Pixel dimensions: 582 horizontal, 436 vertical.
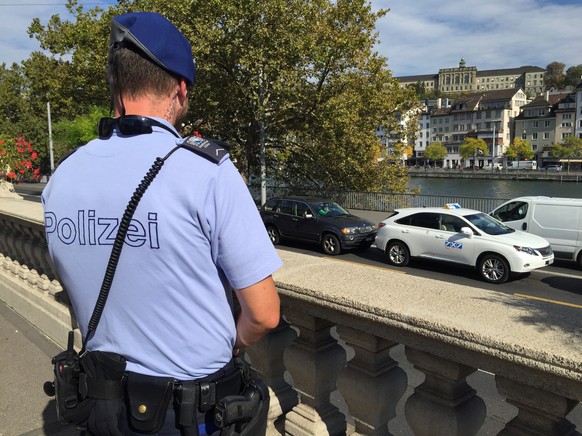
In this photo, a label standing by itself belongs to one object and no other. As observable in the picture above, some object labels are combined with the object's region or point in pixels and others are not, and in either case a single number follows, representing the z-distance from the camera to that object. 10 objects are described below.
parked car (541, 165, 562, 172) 91.31
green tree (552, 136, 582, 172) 95.81
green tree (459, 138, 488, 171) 111.12
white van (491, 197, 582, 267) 13.30
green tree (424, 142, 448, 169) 117.38
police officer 1.30
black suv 15.61
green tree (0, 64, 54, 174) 56.94
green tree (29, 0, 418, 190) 20.42
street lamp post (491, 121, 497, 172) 112.00
